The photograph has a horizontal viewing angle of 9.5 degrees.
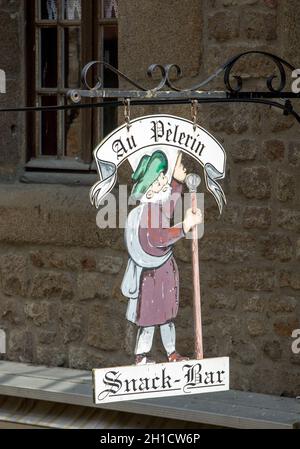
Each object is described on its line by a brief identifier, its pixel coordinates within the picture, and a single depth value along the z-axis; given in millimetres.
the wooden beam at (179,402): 8907
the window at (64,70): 10683
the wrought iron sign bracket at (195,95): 7223
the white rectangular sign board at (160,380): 6995
